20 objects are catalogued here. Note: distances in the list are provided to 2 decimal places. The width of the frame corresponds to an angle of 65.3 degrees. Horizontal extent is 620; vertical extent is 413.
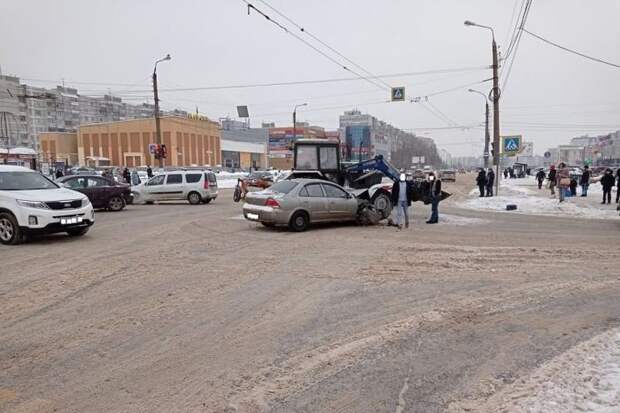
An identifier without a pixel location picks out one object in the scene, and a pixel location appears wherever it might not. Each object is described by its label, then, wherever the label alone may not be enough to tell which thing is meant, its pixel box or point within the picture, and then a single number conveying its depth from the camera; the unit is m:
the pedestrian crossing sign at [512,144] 25.61
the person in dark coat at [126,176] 34.50
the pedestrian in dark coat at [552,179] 26.77
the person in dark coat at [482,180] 26.81
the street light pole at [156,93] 31.09
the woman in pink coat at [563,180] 21.95
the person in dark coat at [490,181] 27.02
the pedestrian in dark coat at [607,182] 21.88
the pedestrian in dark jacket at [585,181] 26.87
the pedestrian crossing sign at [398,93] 27.80
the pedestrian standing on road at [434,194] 15.58
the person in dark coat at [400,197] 14.39
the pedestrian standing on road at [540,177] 36.22
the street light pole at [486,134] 36.71
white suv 10.79
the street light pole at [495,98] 24.27
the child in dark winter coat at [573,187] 25.88
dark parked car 18.77
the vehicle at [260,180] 33.44
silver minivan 23.62
